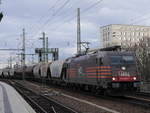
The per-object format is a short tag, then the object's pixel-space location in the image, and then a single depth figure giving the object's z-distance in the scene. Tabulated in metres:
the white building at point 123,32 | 101.12
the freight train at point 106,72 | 21.12
